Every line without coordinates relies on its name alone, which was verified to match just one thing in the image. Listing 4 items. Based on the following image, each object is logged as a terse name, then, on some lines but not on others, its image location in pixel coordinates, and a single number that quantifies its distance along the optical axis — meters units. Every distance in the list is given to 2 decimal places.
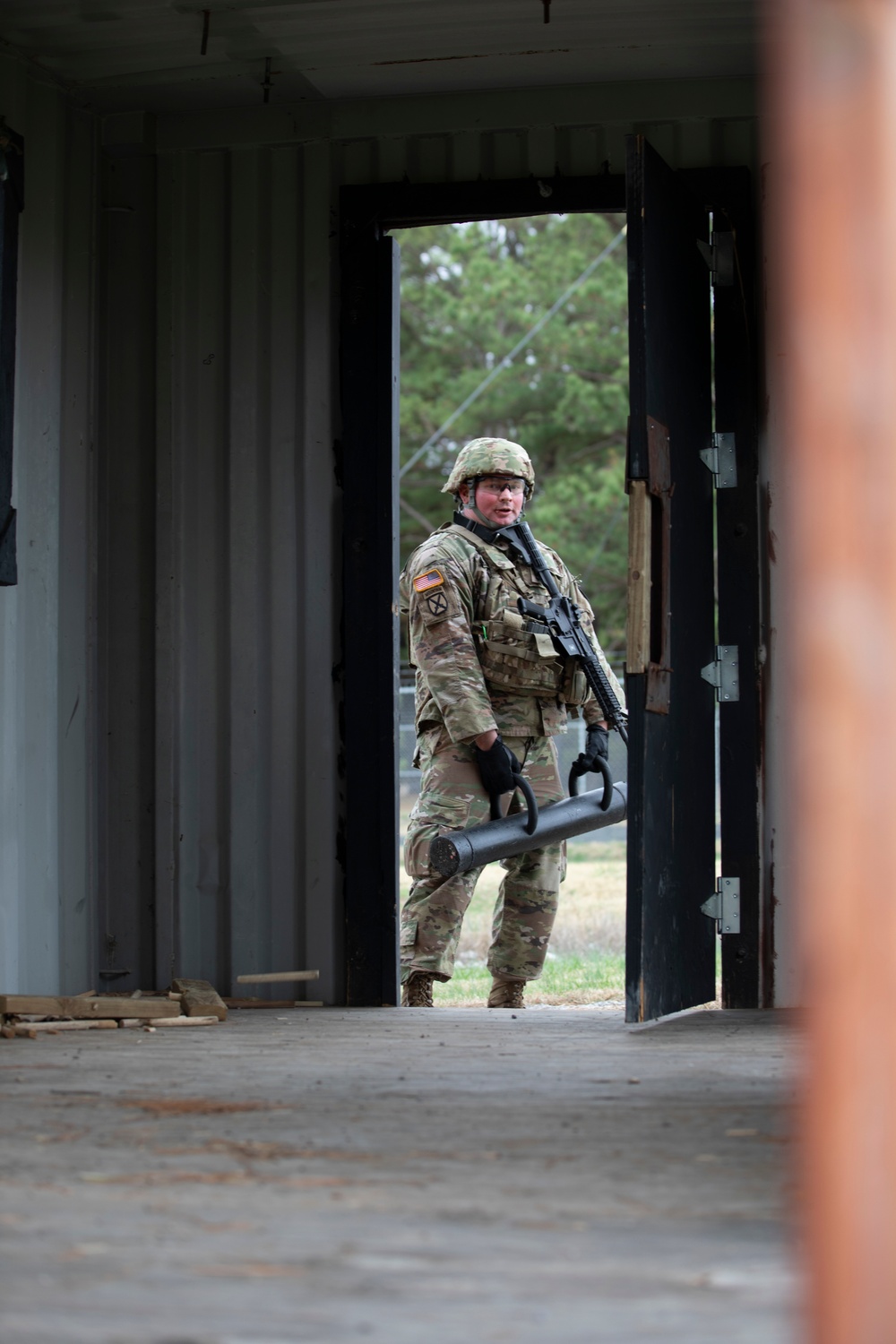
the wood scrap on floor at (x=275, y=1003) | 10.41
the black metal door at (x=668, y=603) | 8.92
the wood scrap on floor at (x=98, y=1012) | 8.94
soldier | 11.37
